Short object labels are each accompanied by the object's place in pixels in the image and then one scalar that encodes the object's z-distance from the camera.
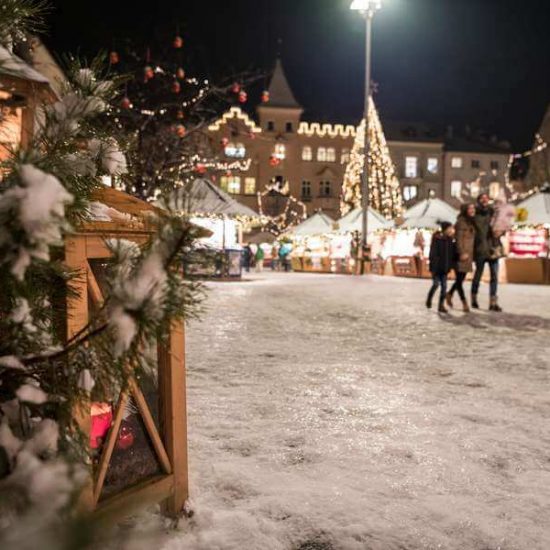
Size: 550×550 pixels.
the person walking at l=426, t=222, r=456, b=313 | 9.50
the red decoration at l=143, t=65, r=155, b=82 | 12.43
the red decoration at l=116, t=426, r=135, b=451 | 2.16
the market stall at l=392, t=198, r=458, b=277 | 22.81
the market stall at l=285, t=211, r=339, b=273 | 30.42
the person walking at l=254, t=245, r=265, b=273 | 29.39
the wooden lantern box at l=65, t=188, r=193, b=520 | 1.64
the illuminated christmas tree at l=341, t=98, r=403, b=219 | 33.19
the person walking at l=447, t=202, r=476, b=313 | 9.15
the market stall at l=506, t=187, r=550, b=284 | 18.59
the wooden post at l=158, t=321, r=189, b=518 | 2.04
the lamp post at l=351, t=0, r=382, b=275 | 21.77
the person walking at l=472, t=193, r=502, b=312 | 9.18
